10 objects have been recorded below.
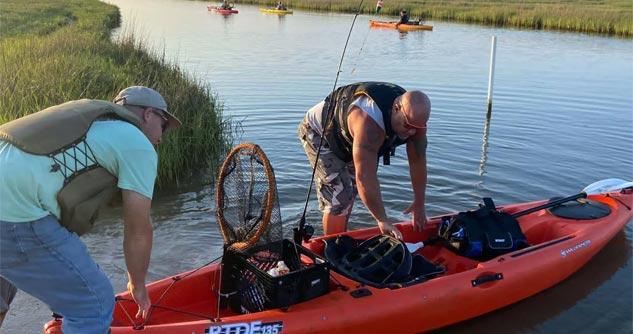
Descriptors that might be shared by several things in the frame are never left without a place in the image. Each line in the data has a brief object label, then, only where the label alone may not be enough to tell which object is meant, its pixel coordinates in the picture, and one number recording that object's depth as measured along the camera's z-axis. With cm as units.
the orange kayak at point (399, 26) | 2925
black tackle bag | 537
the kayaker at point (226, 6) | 3984
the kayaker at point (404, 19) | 3017
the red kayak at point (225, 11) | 3947
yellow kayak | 3956
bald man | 471
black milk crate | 413
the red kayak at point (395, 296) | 405
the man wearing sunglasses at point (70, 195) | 280
